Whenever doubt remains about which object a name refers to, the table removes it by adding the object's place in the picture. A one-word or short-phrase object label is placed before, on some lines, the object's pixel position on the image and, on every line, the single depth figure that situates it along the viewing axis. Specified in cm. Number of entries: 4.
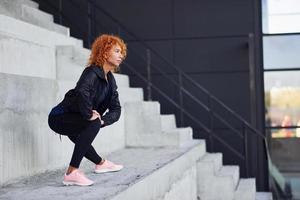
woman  435
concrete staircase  454
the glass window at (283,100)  1030
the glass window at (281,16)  1038
